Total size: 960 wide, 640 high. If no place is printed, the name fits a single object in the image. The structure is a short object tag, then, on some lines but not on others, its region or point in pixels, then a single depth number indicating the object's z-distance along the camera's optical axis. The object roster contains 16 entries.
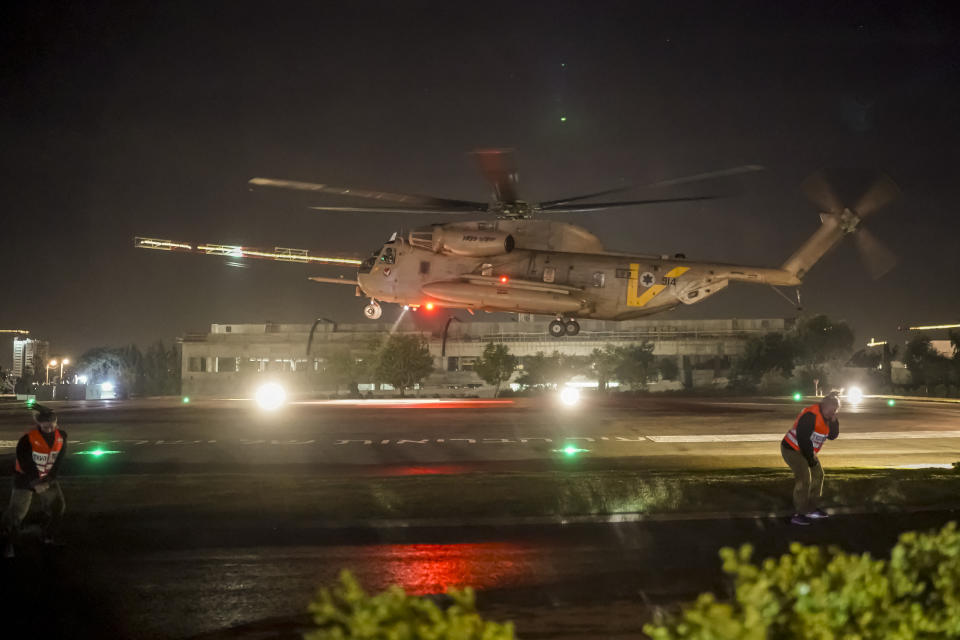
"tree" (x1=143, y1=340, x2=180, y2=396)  120.94
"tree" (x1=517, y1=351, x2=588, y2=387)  82.79
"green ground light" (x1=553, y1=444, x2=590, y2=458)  21.42
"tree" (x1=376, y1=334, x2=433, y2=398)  69.25
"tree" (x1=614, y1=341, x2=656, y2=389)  82.81
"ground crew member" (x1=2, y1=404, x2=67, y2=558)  10.42
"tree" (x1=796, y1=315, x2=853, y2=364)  86.27
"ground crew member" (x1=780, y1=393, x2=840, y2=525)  11.53
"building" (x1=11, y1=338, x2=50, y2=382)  80.12
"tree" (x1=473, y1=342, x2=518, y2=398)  72.88
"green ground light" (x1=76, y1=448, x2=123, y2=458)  21.44
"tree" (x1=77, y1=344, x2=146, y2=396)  103.04
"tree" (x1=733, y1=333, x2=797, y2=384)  78.81
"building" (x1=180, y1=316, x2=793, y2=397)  96.31
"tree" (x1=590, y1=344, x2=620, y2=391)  84.62
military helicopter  25.62
